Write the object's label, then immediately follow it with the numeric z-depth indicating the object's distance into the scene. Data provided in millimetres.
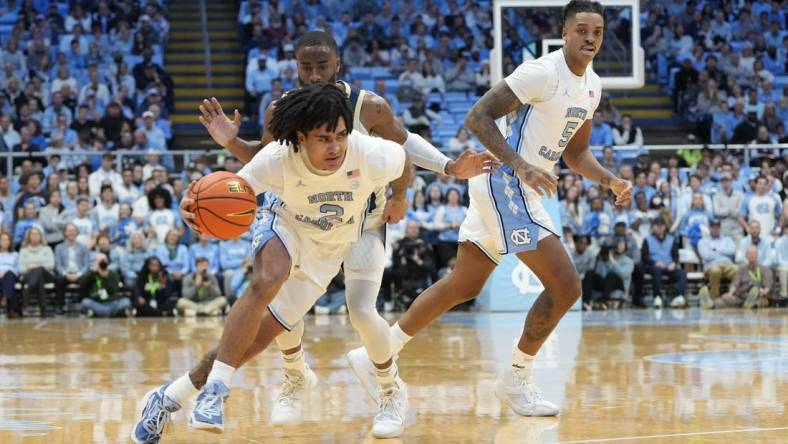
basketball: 5664
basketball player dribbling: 5527
